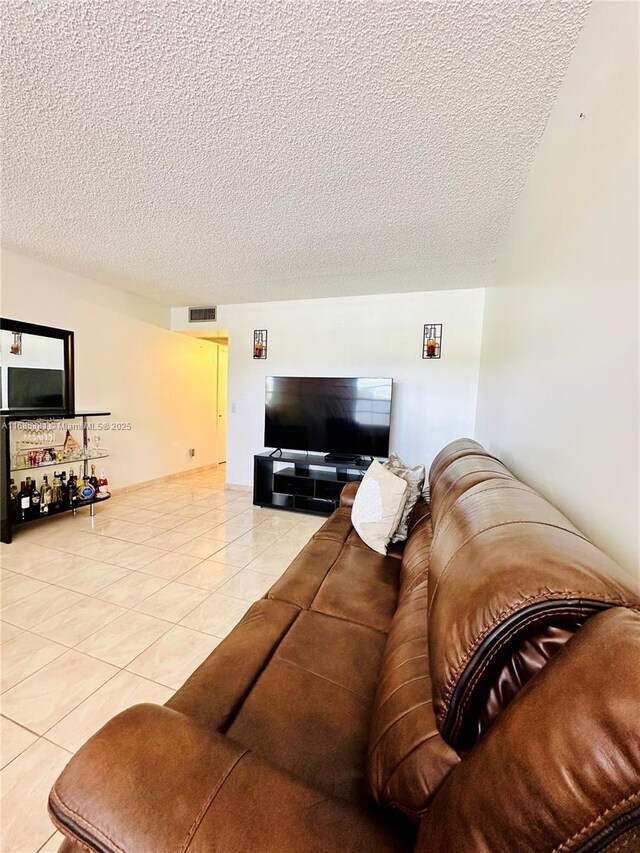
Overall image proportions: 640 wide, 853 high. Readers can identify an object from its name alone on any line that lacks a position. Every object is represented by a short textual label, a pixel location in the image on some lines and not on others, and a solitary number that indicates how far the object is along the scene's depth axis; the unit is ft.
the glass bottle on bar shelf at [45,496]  10.54
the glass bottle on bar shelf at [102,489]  11.99
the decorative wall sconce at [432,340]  12.68
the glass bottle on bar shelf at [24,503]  10.00
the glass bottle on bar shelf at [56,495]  10.89
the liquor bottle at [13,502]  9.67
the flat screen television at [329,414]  12.33
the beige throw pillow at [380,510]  6.10
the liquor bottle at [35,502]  10.32
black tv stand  12.62
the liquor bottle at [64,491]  11.17
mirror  10.15
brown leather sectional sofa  1.28
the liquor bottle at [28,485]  10.46
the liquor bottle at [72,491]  11.28
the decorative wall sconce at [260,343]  14.87
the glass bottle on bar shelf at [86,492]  11.50
